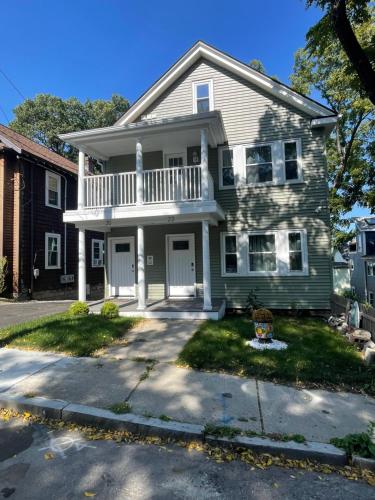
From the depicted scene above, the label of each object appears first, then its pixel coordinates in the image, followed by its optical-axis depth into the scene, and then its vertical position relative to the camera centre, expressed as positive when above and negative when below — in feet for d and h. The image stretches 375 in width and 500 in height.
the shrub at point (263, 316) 22.85 -3.72
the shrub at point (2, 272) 47.42 -0.62
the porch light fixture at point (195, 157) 39.47 +12.96
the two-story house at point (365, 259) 63.05 +0.50
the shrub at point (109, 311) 31.01 -4.26
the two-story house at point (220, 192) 33.73 +7.98
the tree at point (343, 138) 58.11 +24.72
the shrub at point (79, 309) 31.91 -4.21
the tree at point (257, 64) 78.89 +48.34
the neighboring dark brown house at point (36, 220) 50.26 +7.91
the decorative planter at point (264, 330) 22.89 -4.76
